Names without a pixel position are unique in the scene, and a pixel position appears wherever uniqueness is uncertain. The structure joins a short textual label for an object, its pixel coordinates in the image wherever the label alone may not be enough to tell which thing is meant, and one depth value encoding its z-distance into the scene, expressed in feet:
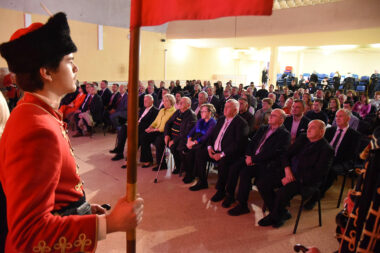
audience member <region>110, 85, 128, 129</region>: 23.04
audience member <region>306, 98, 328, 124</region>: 16.75
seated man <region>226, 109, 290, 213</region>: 11.38
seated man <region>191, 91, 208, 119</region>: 20.10
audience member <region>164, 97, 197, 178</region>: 15.12
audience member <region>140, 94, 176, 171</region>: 16.55
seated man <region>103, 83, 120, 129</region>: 24.08
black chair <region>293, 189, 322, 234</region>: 9.83
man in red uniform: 2.62
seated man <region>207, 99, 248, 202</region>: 12.57
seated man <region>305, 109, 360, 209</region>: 12.21
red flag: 3.02
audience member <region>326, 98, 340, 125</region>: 18.53
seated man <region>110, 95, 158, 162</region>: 17.84
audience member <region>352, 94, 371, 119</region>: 20.97
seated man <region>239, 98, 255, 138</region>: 16.33
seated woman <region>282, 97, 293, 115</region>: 18.21
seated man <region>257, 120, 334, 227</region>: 10.01
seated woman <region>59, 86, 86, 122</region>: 22.40
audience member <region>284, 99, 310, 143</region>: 14.70
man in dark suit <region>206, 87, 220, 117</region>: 25.34
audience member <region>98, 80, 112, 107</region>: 26.11
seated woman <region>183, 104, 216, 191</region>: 13.83
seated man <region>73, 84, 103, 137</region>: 22.58
